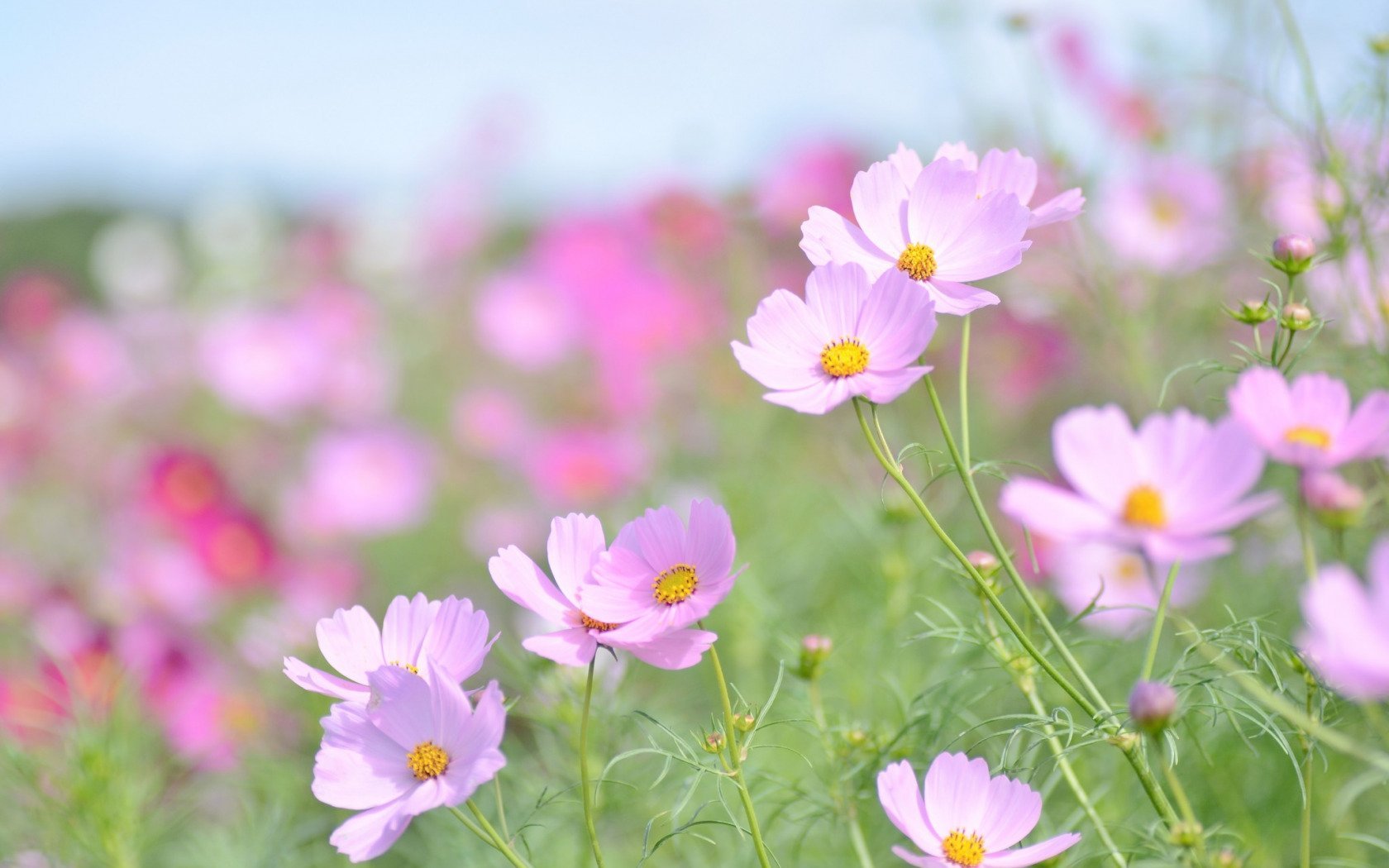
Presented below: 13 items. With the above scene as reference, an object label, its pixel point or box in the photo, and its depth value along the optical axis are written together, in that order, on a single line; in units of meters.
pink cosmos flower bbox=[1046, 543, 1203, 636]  1.77
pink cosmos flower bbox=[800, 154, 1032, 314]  1.12
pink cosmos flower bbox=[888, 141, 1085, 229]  1.16
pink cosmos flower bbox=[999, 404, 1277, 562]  1.05
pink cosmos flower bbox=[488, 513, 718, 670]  1.10
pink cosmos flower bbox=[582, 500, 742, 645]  1.10
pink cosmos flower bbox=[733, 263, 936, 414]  1.10
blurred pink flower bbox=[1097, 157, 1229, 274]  2.15
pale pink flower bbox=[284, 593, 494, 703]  1.11
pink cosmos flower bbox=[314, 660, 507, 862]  1.08
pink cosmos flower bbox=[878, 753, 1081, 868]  1.11
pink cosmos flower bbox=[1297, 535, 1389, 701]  0.98
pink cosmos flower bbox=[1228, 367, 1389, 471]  1.05
